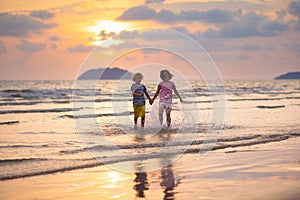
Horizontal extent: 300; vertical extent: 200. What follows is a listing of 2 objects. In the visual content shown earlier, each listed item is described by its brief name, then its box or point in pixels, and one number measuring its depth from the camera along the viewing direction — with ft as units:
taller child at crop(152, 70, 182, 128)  53.83
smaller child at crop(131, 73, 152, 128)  52.42
